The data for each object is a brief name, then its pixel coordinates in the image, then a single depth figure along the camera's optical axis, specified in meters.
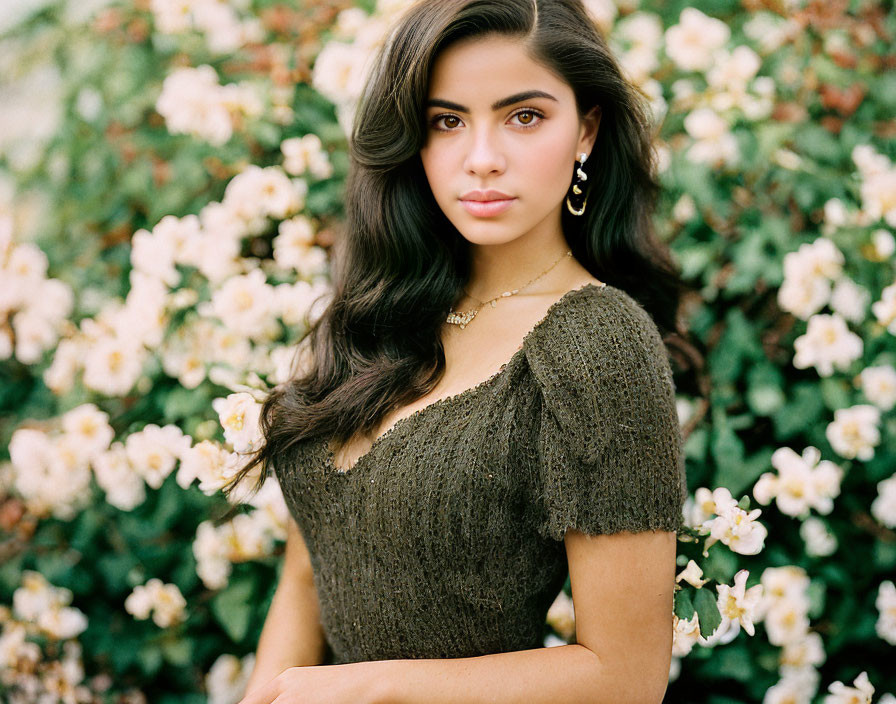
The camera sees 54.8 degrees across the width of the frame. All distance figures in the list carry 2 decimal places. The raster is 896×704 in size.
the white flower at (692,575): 1.32
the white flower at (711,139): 1.96
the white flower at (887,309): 1.77
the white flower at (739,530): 1.33
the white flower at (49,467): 2.00
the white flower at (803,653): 1.73
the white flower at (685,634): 1.30
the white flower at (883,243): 1.86
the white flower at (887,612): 1.69
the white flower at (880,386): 1.78
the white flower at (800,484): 1.70
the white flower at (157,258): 2.04
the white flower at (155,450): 1.88
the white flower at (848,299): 1.83
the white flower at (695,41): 2.13
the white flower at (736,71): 2.05
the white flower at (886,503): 1.73
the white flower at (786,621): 1.71
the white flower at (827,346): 1.78
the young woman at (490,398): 1.16
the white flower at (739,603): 1.34
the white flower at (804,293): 1.82
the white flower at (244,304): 1.92
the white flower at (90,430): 1.97
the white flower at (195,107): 2.20
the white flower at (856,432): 1.72
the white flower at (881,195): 1.85
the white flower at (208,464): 1.54
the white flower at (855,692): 1.54
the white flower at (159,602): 1.98
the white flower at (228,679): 2.02
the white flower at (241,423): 1.47
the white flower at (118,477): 1.94
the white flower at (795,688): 1.73
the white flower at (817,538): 1.76
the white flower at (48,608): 2.07
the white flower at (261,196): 2.09
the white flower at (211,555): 1.93
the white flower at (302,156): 2.13
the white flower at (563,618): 1.88
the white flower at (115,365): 2.01
